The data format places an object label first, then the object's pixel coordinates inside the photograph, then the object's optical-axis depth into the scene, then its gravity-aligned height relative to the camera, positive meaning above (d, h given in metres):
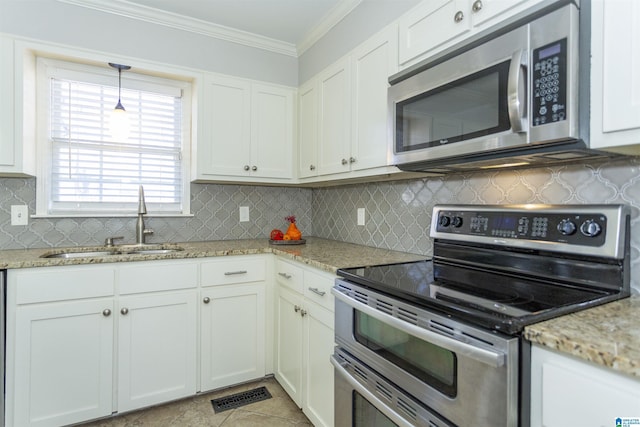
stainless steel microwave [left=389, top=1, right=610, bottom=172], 0.97 +0.37
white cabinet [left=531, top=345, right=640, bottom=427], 0.64 -0.36
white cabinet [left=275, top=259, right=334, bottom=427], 1.62 -0.69
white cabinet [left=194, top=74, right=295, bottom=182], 2.36 +0.56
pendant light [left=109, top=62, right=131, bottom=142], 2.22 +0.56
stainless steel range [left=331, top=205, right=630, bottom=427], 0.84 -0.28
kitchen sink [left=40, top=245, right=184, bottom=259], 2.06 -0.27
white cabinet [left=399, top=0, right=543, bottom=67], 1.17 +0.73
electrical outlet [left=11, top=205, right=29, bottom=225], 2.06 -0.04
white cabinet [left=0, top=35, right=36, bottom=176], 1.83 +0.53
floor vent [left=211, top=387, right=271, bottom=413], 1.98 -1.13
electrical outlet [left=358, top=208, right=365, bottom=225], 2.35 -0.04
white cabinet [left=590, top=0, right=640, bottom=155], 0.88 +0.36
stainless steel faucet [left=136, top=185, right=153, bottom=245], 2.29 -0.09
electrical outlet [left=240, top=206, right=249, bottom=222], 2.73 -0.03
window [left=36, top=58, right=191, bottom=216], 2.20 +0.44
